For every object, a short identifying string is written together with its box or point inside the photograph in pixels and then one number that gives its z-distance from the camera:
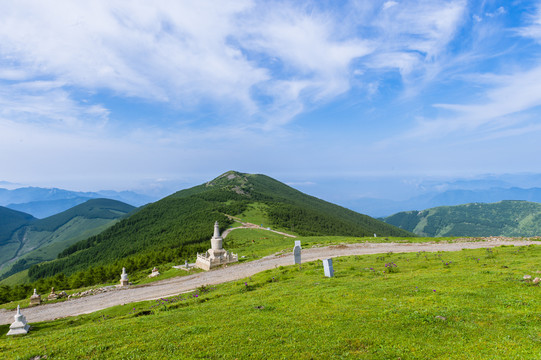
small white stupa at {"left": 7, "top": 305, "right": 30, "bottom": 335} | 16.75
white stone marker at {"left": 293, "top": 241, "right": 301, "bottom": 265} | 29.61
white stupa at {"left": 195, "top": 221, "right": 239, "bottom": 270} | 38.66
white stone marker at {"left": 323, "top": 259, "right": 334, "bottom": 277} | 20.71
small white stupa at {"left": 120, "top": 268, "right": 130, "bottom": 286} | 34.78
